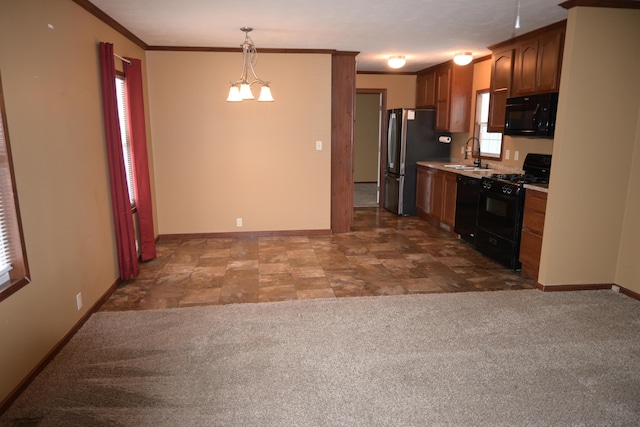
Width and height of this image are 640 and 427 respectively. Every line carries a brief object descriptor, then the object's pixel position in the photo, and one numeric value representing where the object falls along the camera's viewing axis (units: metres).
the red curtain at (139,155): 4.48
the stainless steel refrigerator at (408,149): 7.02
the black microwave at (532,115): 4.24
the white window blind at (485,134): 6.13
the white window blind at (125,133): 4.48
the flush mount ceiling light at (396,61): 5.95
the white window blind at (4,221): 2.33
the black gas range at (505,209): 4.48
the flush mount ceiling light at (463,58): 5.49
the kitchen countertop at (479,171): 4.24
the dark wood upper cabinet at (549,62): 4.14
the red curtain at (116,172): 3.76
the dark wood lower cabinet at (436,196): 6.07
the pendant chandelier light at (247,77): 4.16
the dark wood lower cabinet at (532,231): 4.13
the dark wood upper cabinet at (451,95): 6.38
